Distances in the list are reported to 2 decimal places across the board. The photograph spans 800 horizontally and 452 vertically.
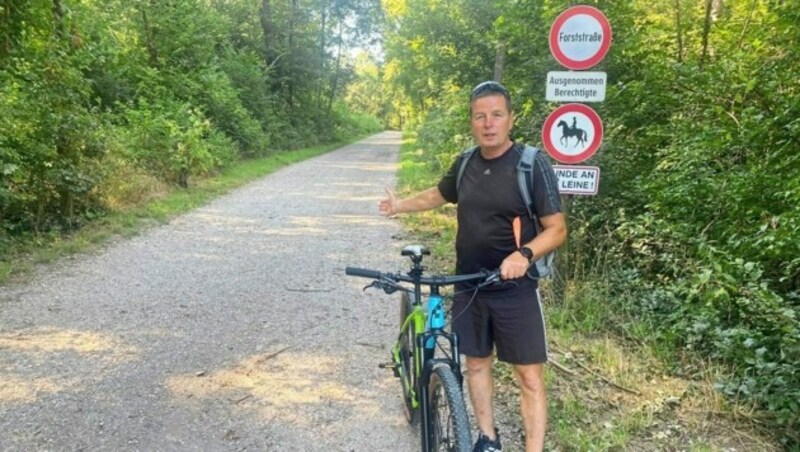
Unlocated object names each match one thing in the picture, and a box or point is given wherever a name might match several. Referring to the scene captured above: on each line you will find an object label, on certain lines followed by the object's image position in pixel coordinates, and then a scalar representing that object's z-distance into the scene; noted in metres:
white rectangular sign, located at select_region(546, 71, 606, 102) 4.81
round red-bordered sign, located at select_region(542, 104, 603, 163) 4.86
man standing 2.66
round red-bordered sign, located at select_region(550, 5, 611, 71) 4.71
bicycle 2.57
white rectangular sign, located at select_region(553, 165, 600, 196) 4.93
